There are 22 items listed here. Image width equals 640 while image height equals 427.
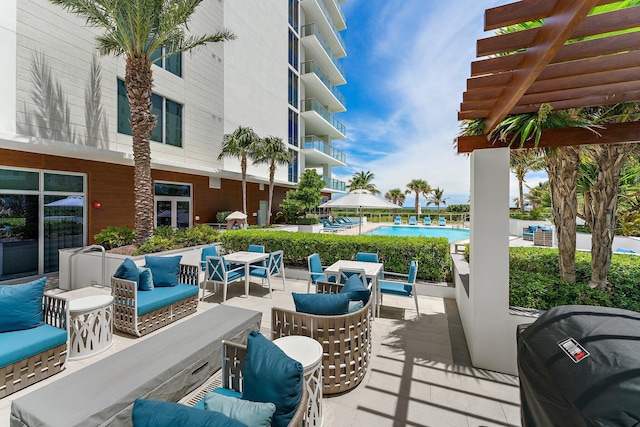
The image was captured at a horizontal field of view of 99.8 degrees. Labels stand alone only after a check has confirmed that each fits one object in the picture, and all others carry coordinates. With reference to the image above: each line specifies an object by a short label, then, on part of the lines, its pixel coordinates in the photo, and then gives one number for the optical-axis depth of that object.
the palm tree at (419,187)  37.97
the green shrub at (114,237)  7.37
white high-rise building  7.42
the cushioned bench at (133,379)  1.77
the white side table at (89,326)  3.48
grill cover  1.19
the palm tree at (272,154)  15.16
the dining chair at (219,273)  5.56
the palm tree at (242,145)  14.05
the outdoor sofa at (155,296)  4.07
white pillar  3.30
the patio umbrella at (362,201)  8.12
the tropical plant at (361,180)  37.03
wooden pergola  1.86
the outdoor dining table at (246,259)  5.79
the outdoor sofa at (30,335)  2.80
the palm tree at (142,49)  6.93
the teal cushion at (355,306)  3.34
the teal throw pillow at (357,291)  3.49
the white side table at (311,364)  2.24
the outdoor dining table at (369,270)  4.75
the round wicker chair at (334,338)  2.84
